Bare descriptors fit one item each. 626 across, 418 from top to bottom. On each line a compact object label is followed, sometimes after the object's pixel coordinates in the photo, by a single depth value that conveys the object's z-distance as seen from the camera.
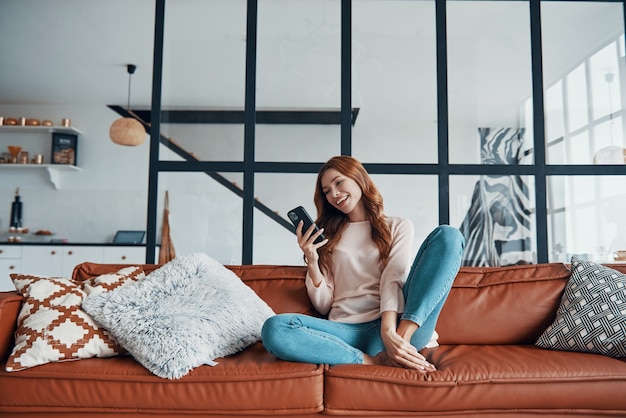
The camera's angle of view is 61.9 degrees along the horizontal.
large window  2.76
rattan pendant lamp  4.71
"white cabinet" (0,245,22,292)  5.27
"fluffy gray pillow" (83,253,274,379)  1.56
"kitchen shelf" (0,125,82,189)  5.79
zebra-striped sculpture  2.77
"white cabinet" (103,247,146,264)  5.32
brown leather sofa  1.51
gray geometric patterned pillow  1.72
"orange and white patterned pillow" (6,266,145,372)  1.57
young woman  1.62
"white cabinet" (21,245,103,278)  5.30
